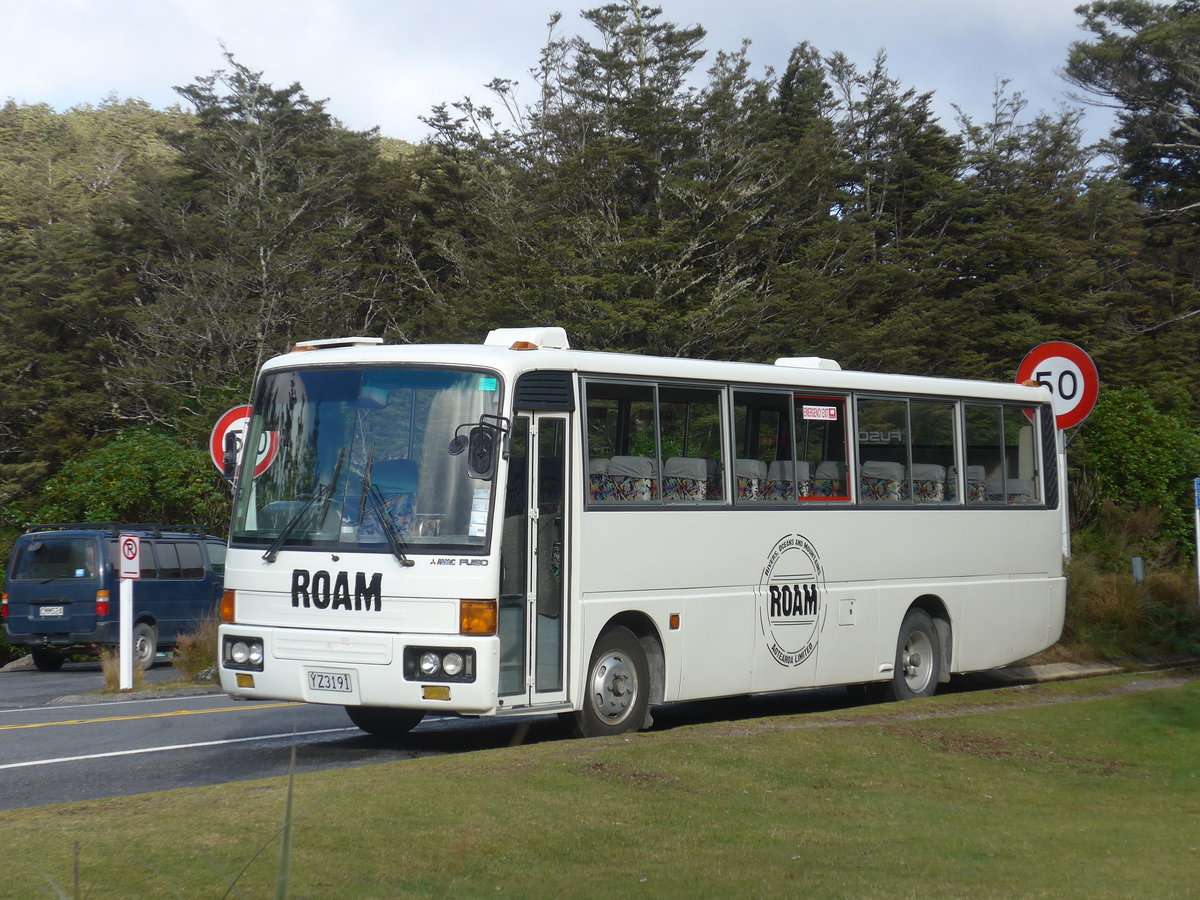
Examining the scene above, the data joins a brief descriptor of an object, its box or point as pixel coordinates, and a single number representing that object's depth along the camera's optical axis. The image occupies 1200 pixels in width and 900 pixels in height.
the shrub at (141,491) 36.16
